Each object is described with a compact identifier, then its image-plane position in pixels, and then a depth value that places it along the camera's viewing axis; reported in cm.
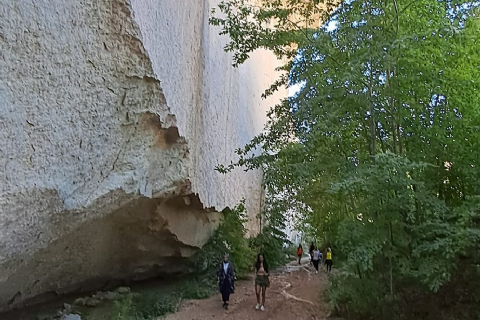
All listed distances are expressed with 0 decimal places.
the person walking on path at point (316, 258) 1598
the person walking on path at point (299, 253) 1988
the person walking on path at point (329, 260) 1462
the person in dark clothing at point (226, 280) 977
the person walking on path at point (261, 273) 924
